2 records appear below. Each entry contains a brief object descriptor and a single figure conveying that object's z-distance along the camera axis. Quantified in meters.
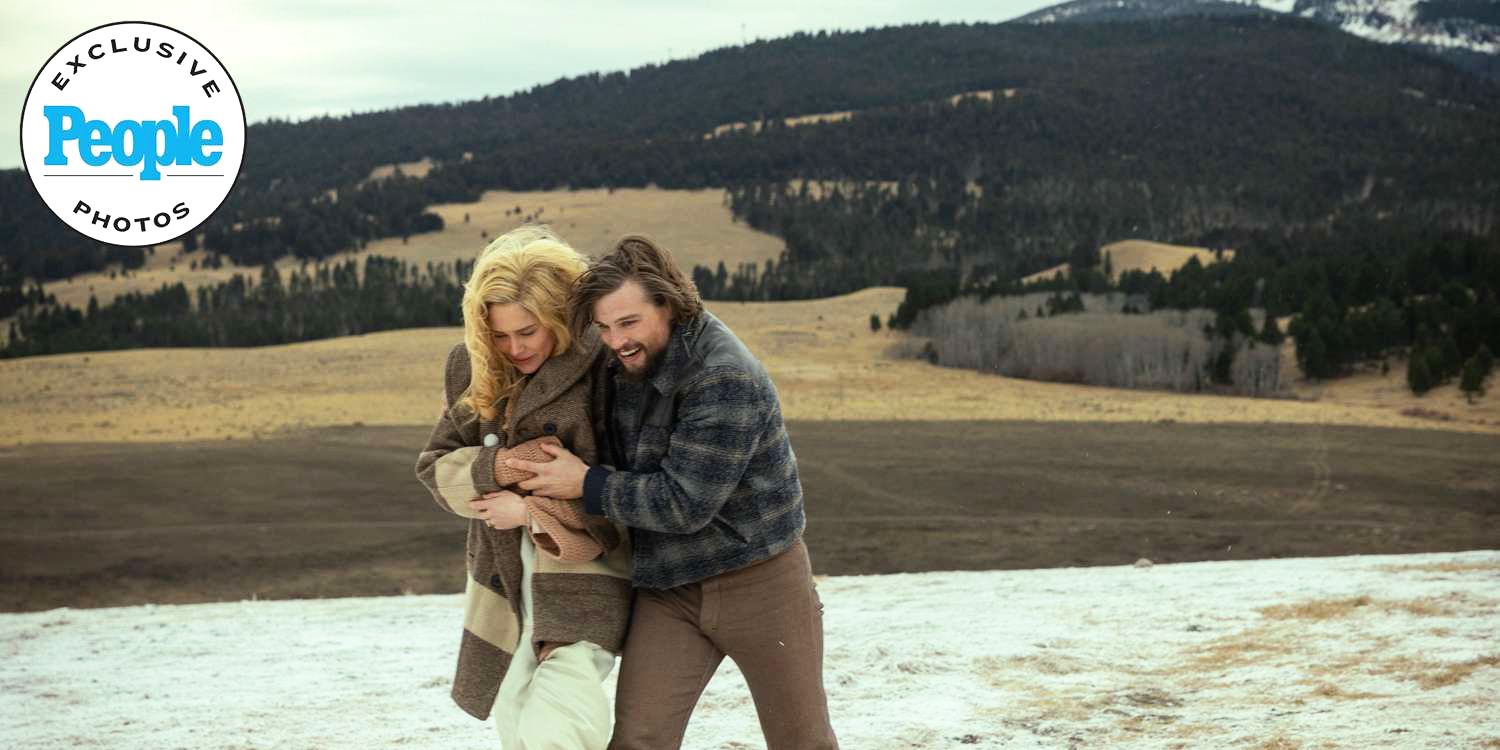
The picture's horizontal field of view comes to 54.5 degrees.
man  3.46
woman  3.56
